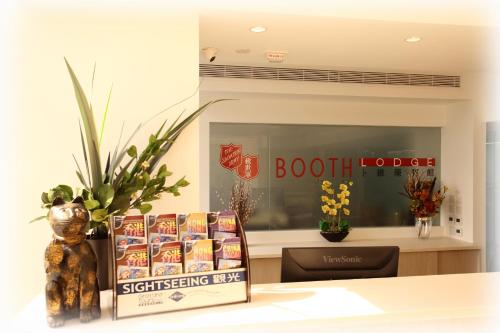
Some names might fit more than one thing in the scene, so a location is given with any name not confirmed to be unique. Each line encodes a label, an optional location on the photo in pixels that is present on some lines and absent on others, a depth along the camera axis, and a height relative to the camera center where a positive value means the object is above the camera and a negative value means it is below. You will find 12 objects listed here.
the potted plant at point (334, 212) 4.68 -0.51
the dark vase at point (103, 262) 1.59 -0.35
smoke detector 3.69 +0.92
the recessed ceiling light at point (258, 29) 2.93 +0.92
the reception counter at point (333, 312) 1.34 -0.49
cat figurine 1.29 -0.30
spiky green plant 1.53 -0.08
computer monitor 2.07 -0.46
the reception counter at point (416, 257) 4.18 -0.93
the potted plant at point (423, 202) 4.96 -0.42
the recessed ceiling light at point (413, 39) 3.25 +0.93
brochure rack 1.35 -0.40
